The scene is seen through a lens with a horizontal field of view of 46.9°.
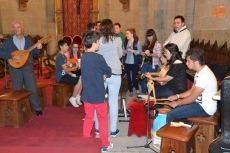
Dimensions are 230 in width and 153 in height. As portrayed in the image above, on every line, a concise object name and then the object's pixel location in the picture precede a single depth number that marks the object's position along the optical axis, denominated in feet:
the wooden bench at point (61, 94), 18.25
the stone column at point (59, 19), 40.26
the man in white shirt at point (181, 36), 17.21
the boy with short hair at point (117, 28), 20.79
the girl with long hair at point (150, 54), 19.69
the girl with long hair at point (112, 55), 11.96
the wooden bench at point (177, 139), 9.49
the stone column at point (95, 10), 40.09
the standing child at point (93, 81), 10.59
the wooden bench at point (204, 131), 10.73
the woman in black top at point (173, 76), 13.32
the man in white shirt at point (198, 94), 10.88
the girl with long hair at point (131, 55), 20.63
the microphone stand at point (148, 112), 12.12
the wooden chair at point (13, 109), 14.33
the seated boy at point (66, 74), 17.94
